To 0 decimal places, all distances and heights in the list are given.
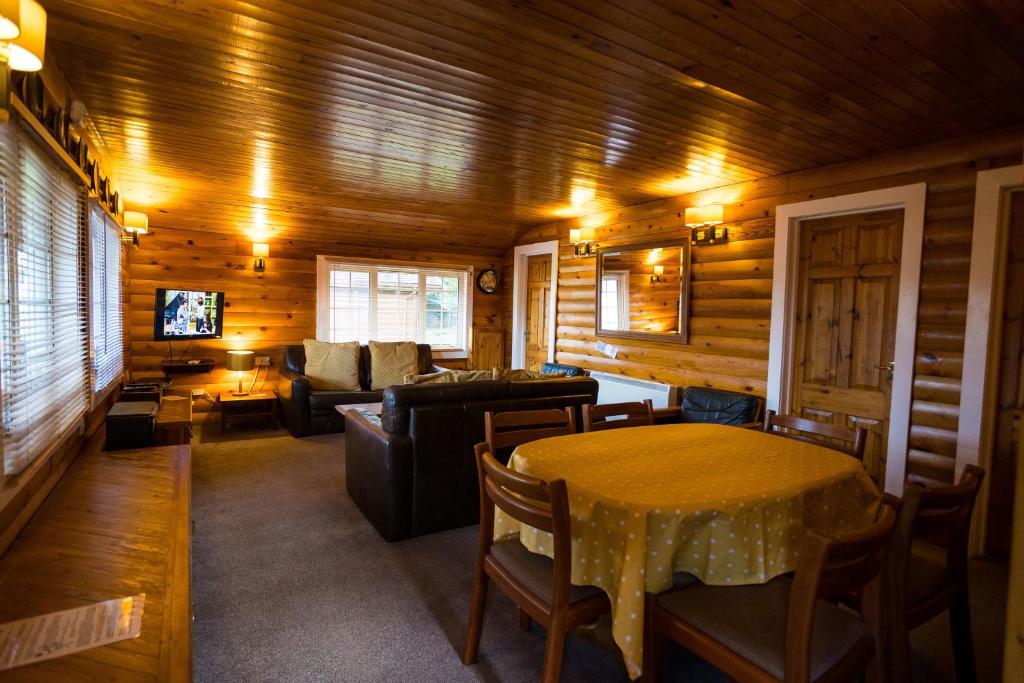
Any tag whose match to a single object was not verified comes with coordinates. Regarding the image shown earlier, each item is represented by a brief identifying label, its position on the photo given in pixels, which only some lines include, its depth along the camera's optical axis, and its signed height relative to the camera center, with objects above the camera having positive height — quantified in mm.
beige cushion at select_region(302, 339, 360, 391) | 5918 -696
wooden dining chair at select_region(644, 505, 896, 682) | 1266 -858
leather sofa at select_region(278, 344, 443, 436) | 5473 -1026
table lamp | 5676 -628
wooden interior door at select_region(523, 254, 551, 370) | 6961 +5
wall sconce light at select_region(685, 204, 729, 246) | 4477 +767
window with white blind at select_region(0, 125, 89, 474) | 1623 -27
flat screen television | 5801 -164
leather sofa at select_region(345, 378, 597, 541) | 3092 -869
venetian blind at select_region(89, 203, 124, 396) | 3148 -14
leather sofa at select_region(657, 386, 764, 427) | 4102 -734
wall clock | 7688 +382
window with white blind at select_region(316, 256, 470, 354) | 6816 +17
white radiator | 4922 -756
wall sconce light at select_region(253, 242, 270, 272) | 6171 +551
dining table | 1624 -644
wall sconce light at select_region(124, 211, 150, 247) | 4664 +668
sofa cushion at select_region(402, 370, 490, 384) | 3443 -458
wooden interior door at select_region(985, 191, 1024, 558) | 2994 -417
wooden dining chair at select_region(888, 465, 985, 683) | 1606 -857
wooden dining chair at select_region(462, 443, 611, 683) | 1597 -880
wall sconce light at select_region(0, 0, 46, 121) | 1226 +615
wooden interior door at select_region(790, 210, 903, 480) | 3574 -30
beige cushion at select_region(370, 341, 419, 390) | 6223 -681
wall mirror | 4879 +209
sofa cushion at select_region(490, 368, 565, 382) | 3666 -461
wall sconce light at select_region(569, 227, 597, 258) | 5855 +724
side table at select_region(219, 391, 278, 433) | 5602 -1121
